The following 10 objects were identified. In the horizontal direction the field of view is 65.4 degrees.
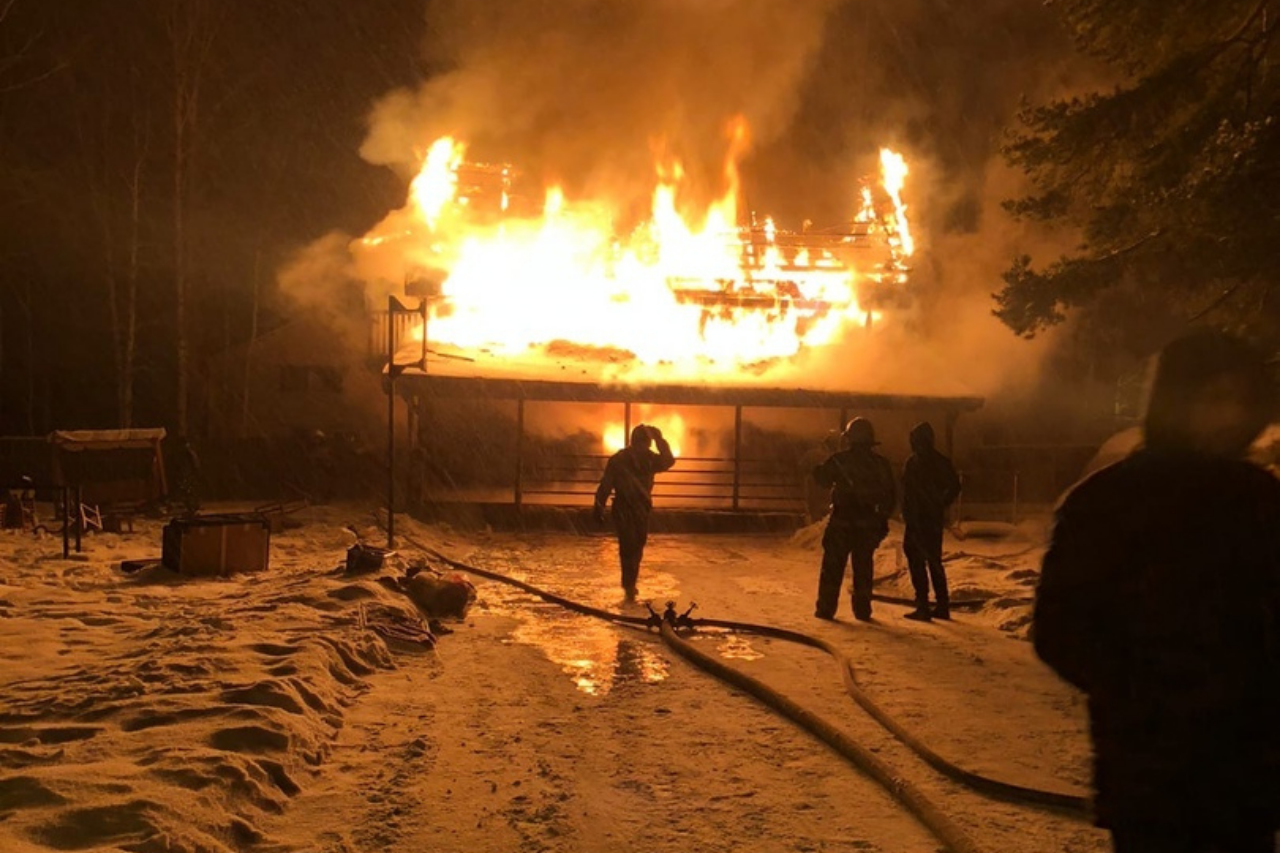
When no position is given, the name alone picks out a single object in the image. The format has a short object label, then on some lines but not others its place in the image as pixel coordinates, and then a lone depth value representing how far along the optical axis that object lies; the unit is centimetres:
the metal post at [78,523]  1221
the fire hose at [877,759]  436
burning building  2164
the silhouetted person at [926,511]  955
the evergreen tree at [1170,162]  845
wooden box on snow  1080
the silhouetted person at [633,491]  1066
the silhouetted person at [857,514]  934
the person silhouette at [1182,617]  232
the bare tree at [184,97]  2416
